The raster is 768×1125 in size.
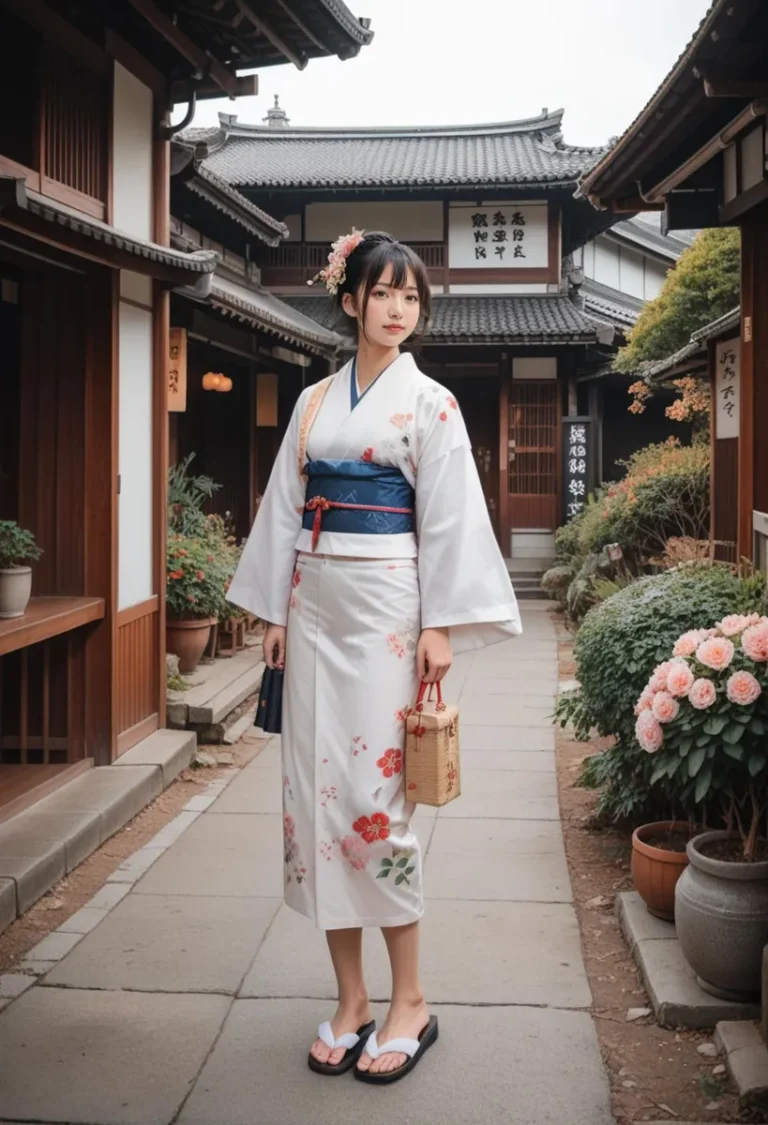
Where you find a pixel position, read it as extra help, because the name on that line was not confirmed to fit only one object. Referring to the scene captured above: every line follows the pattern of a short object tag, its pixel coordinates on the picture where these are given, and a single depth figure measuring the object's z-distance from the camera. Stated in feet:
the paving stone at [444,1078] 10.17
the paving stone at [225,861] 16.52
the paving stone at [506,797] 20.57
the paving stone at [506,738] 26.09
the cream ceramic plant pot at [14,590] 18.61
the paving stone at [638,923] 13.75
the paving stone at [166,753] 21.61
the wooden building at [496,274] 63.26
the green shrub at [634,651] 16.30
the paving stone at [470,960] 12.82
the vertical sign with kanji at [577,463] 59.93
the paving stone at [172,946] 13.19
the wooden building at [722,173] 17.52
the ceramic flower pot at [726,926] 11.69
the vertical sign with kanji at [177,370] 32.91
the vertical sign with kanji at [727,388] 34.17
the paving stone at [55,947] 13.97
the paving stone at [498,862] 16.42
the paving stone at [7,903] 14.92
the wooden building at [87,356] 19.19
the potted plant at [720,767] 11.80
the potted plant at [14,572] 18.62
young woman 10.87
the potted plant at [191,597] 28.12
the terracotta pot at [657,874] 13.80
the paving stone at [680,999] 11.80
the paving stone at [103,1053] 10.30
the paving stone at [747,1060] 10.13
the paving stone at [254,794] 20.85
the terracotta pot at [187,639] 28.68
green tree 45.37
